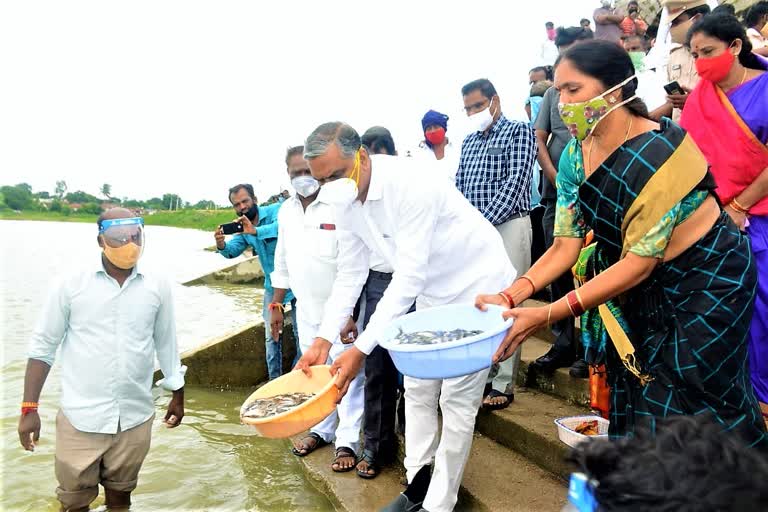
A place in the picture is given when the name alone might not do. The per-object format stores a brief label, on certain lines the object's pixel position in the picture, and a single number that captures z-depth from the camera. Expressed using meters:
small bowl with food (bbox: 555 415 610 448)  3.07
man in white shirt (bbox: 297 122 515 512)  2.93
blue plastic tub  2.14
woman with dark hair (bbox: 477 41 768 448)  1.90
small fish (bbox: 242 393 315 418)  2.64
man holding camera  5.64
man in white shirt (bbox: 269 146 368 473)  4.15
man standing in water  3.25
